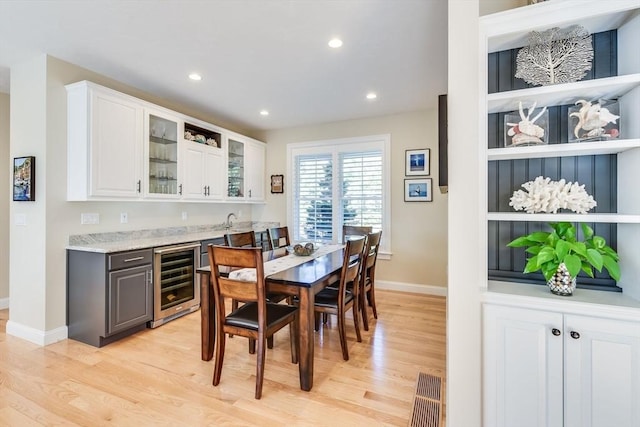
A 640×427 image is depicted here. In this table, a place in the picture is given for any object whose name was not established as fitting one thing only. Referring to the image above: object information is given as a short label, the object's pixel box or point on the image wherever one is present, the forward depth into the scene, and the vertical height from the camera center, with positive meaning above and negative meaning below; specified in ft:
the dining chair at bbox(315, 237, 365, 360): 8.13 -2.36
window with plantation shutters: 15.31 +1.39
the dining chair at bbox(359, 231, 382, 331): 9.42 -2.00
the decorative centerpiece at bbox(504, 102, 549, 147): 4.92 +1.38
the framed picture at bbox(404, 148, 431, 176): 14.35 +2.43
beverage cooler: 10.43 -2.47
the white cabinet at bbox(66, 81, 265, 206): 9.45 +2.33
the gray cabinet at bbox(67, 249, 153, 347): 9.03 -2.44
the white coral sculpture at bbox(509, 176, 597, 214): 4.67 +0.24
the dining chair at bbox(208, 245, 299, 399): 6.39 -2.27
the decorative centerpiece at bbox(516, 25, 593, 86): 4.73 +2.47
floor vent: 5.94 -3.99
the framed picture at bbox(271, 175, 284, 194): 17.53 +1.74
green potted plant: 4.41 -0.62
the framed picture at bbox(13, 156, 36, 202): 9.28 +1.08
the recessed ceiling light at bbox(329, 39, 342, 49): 8.21 +4.64
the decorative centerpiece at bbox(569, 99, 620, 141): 4.57 +1.38
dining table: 6.82 -1.69
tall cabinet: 4.19 -1.45
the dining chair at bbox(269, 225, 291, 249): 12.10 -0.90
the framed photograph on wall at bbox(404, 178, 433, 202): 14.30 +1.11
